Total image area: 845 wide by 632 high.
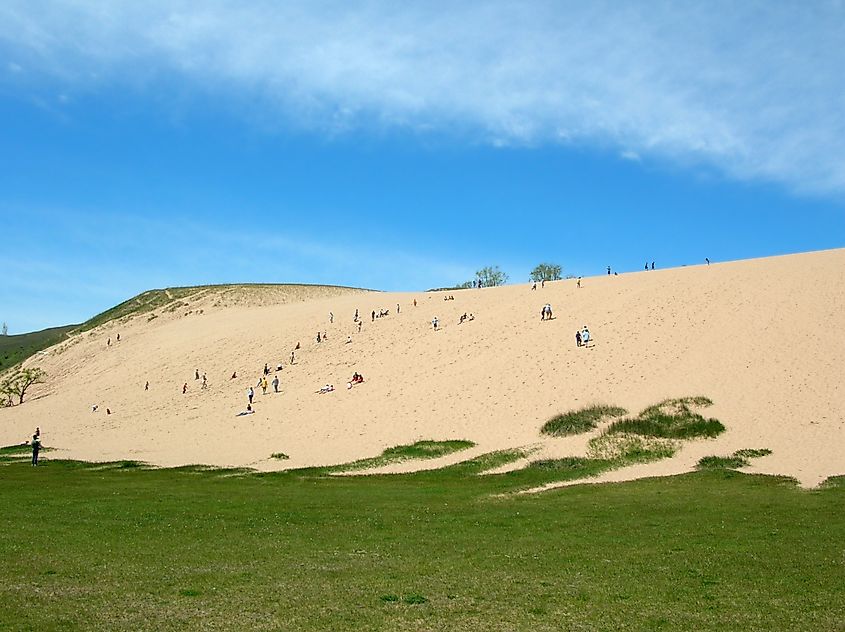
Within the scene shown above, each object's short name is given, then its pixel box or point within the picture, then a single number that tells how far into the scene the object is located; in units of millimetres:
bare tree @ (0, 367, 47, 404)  86012
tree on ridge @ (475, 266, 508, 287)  170800
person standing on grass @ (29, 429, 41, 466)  42450
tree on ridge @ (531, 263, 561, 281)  161750
